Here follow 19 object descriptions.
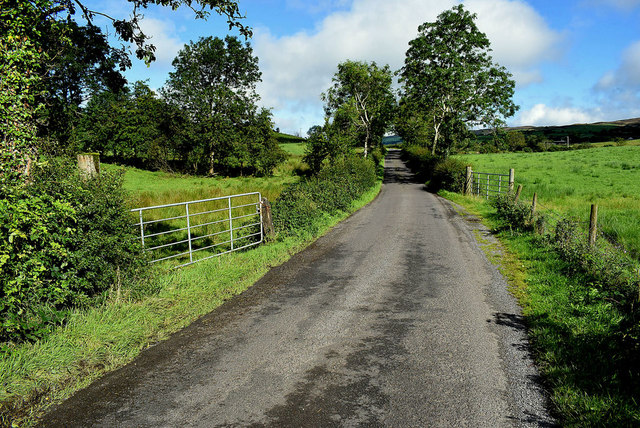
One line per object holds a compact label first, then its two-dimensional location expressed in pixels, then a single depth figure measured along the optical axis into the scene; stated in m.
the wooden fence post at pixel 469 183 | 23.23
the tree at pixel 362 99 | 42.66
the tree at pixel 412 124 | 35.38
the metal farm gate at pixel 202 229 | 10.63
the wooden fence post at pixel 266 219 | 10.63
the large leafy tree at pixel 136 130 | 43.16
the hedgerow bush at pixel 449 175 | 24.31
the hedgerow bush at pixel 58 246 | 4.12
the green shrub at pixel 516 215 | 11.24
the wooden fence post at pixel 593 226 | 7.75
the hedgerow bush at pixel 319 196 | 11.79
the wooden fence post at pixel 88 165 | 5.88
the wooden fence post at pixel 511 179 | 16.63
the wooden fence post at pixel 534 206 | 11.15
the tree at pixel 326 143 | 24.59
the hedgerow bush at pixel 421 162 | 34.06
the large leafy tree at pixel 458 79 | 29.75
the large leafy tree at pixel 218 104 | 40.88
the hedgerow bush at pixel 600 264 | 5.57
